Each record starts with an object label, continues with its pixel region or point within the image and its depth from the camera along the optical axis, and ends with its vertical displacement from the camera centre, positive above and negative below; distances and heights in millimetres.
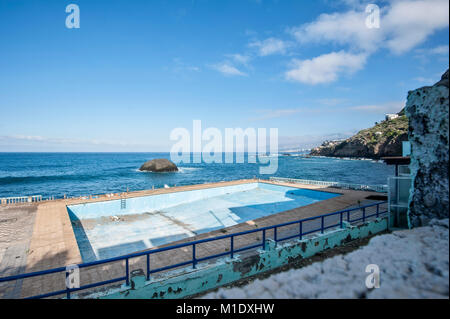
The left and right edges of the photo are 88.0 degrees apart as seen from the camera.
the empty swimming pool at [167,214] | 12961 -4777
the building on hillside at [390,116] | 130025 +20508
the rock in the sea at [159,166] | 59812 -3422
